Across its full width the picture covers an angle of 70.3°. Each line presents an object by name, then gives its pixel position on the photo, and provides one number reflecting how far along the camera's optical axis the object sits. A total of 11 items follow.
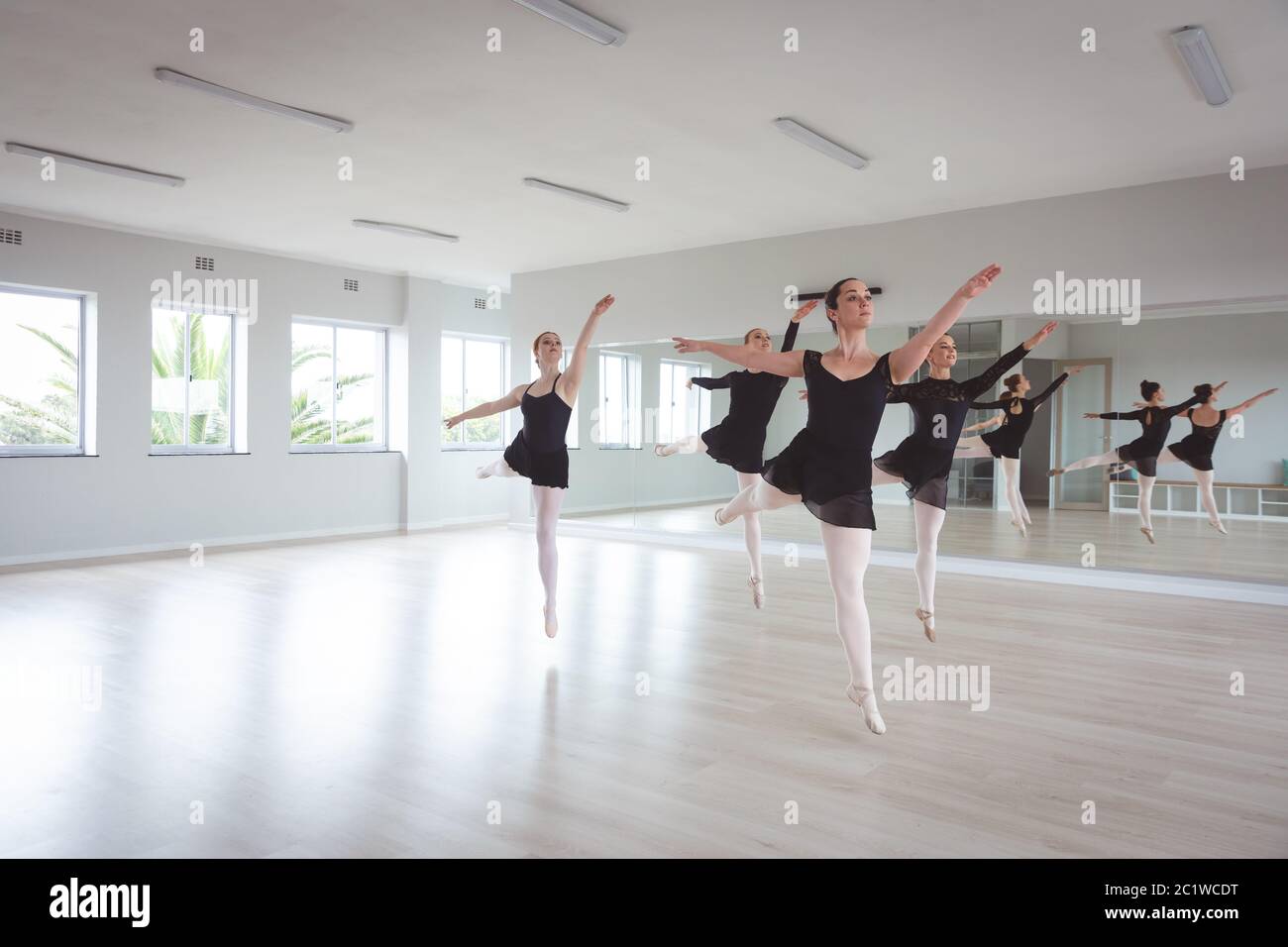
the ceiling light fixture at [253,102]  5.05
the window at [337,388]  10.73
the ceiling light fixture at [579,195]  7.26
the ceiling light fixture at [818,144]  5.76
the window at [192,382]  9.41
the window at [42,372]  8.41
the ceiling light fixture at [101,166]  6.36
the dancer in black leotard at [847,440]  3.43
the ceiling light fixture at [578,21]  4.13
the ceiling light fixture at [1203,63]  4.45
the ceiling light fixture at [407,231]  8.67
